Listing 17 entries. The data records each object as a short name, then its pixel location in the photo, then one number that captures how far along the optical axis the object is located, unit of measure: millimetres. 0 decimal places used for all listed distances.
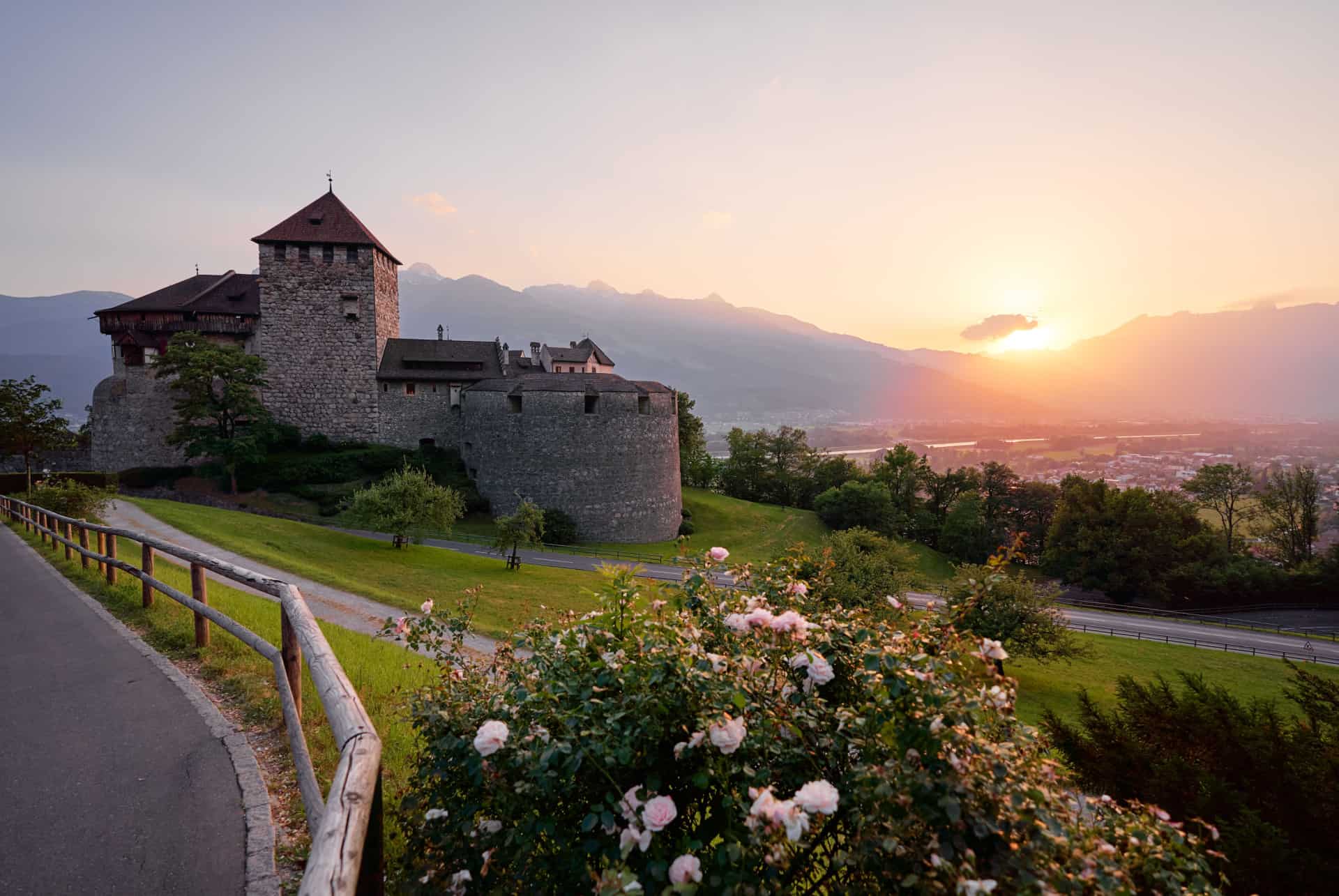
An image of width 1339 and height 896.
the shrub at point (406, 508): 24609
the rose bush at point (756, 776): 2057
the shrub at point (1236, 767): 3898
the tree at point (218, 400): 31562
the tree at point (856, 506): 46250
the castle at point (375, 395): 34812
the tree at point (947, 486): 53125
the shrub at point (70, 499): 16297
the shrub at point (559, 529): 33906
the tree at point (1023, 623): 18422
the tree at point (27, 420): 27688
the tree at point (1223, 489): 46219
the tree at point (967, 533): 45656
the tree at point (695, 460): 54719
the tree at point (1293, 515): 41812
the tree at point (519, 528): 26062
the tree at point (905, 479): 50750
